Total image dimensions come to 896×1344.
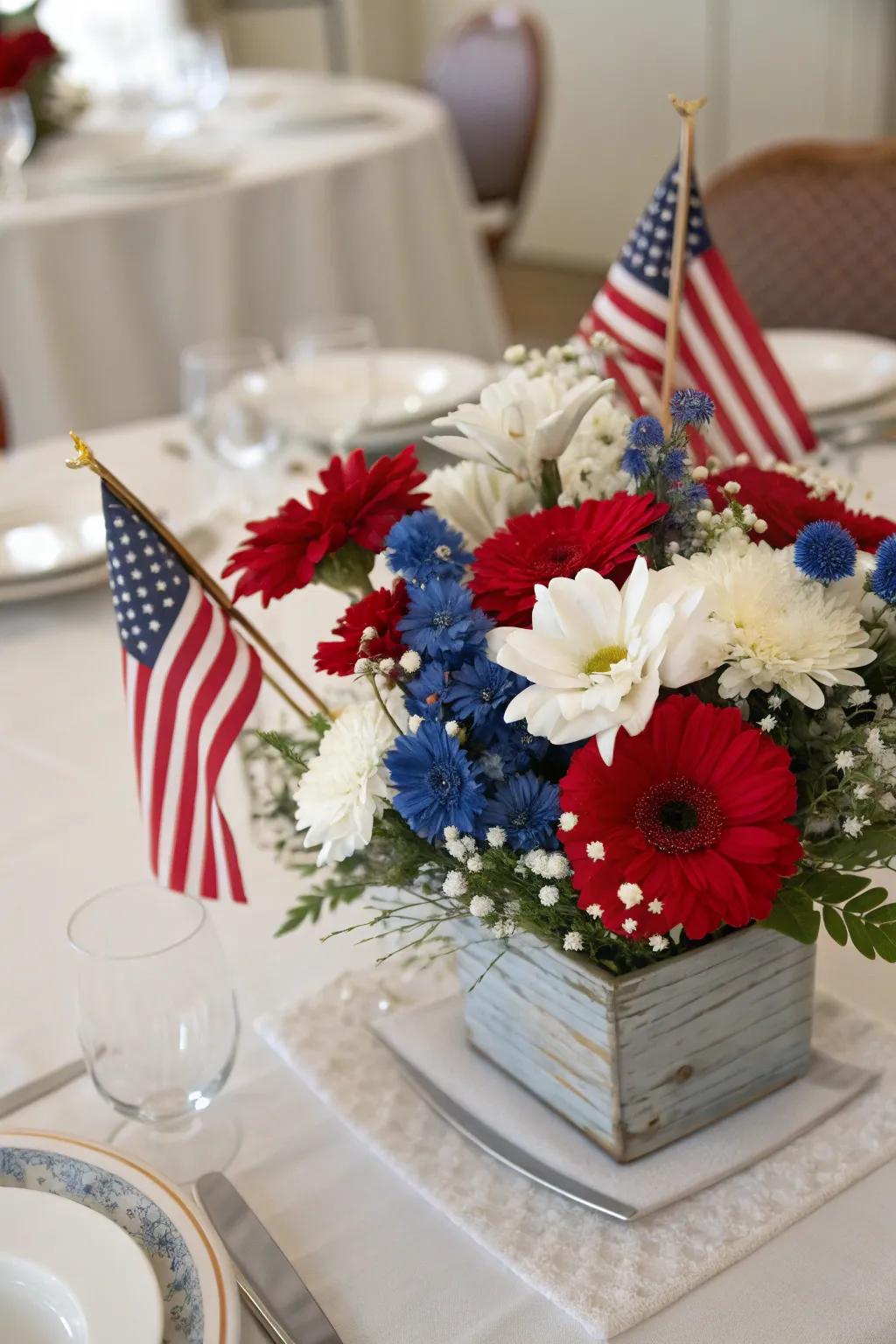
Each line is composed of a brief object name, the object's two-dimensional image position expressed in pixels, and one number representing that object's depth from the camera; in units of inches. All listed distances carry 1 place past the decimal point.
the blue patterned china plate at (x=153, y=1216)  20.8
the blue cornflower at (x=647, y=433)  22.5
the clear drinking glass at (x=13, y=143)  92.4
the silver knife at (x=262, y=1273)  22.2
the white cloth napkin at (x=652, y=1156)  24.3
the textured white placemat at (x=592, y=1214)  22.7
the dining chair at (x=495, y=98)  149.2
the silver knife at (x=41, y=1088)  27.9
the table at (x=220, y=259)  92.2
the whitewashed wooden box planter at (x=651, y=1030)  22.7
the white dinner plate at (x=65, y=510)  47.5
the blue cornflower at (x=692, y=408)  22.1
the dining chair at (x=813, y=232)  73.4
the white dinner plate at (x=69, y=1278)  20.9
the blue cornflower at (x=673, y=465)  22.5
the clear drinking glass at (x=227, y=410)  51.8
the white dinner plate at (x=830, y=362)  57.5
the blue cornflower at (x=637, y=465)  23.1
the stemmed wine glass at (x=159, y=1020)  24.8
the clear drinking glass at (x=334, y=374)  54.0
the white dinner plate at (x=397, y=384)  54.1
